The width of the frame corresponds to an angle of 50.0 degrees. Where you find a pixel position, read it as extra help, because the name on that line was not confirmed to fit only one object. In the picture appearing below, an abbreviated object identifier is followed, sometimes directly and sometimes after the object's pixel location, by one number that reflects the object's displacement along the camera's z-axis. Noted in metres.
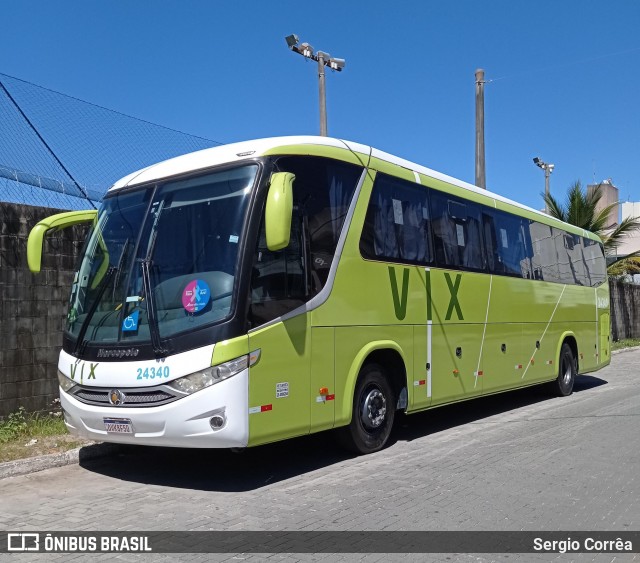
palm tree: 26.28
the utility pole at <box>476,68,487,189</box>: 18.78
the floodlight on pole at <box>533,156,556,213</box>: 32.03
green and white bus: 6.06
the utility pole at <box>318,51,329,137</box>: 17.42
